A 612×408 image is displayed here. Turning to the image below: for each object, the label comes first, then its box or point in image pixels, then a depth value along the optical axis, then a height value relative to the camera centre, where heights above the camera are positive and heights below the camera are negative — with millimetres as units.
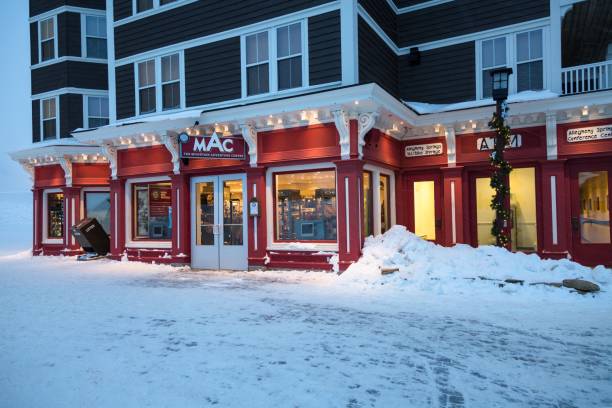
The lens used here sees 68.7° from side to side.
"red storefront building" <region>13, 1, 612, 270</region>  11117 +1613
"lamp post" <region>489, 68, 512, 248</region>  9773 +1136
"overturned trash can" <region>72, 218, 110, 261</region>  16130 -785
